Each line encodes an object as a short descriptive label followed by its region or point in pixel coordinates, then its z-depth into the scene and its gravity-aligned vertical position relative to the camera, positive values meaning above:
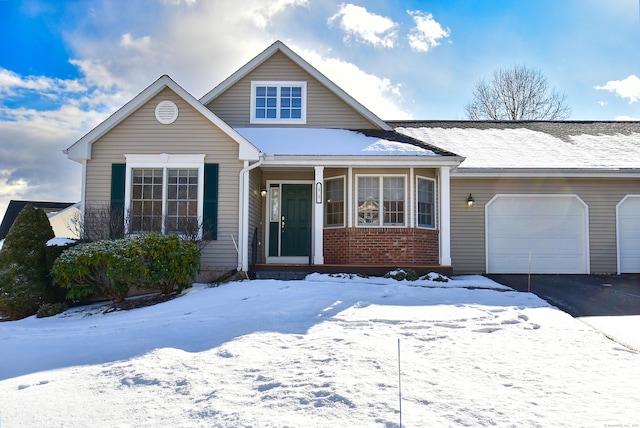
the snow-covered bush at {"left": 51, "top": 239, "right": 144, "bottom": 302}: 8.00 -0.67
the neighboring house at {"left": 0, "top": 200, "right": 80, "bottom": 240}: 20.93 +0.95
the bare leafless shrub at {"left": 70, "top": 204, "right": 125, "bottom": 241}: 9.45 +0.15
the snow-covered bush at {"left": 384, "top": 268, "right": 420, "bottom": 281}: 9.55 -0.91
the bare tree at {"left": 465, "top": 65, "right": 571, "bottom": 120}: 27.53 +8.33
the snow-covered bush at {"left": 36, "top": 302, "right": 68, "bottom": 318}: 8.06 -1.41
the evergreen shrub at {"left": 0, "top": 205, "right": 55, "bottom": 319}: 8.15 -0.67
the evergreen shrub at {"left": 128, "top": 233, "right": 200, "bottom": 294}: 8.20 -0.53
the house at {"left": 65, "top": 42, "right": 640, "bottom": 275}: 10.14 +1.16
